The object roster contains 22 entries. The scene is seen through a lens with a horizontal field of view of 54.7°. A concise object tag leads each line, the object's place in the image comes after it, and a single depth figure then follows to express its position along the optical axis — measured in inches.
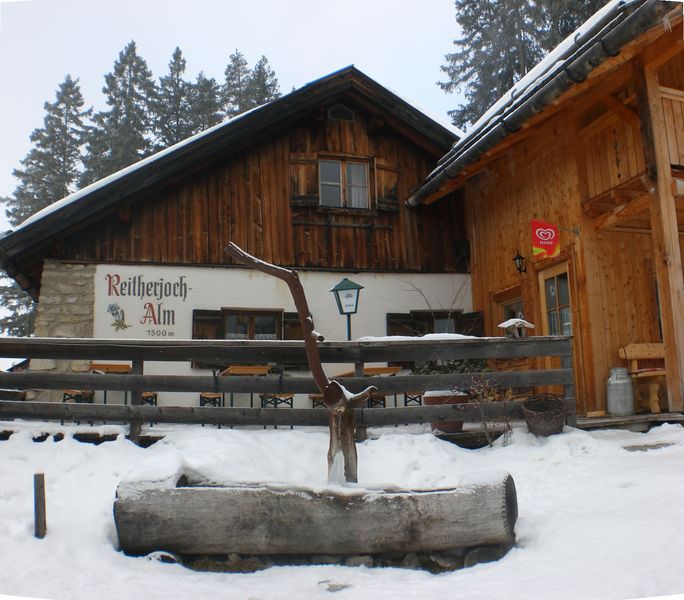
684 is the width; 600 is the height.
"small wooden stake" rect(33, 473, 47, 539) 171.9
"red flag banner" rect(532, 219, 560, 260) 355.3
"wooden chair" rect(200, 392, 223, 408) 368.5
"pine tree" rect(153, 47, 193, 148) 1071.6
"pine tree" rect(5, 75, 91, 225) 1016.9
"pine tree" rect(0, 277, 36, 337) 972.7
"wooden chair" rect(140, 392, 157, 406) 366.9
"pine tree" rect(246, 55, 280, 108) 1127.0
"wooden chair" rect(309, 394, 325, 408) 370.7
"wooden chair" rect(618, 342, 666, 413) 315.3
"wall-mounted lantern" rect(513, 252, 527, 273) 389.7
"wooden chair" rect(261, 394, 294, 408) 361.6
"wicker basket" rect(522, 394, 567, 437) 254.2
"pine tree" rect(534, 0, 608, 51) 761.0
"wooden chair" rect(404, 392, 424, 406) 365.3
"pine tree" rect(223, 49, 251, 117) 1148.8
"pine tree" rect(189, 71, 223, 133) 1090.1
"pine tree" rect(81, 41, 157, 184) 1003.3
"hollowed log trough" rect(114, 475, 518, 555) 169.2
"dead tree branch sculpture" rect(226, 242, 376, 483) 196.5
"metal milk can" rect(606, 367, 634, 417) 311.6
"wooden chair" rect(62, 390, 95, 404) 344.9
